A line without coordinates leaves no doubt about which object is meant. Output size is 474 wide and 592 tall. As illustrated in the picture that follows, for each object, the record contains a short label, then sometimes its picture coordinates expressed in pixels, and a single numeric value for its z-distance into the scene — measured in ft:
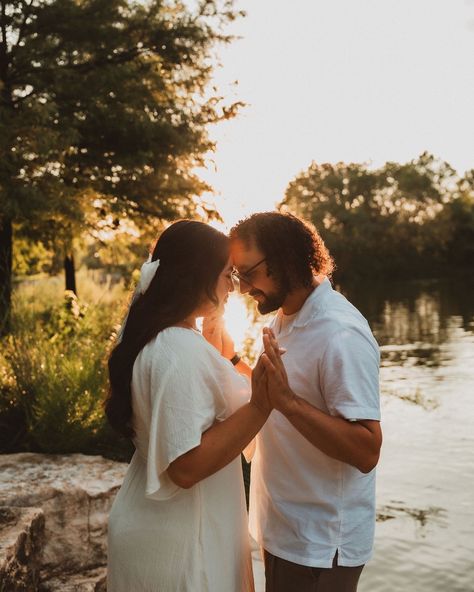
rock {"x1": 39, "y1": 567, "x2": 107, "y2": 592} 14.44
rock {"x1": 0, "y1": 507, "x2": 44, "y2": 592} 10.39
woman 7.09
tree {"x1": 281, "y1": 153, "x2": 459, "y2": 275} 205.98
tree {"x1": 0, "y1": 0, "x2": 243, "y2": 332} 41.52
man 7.48
